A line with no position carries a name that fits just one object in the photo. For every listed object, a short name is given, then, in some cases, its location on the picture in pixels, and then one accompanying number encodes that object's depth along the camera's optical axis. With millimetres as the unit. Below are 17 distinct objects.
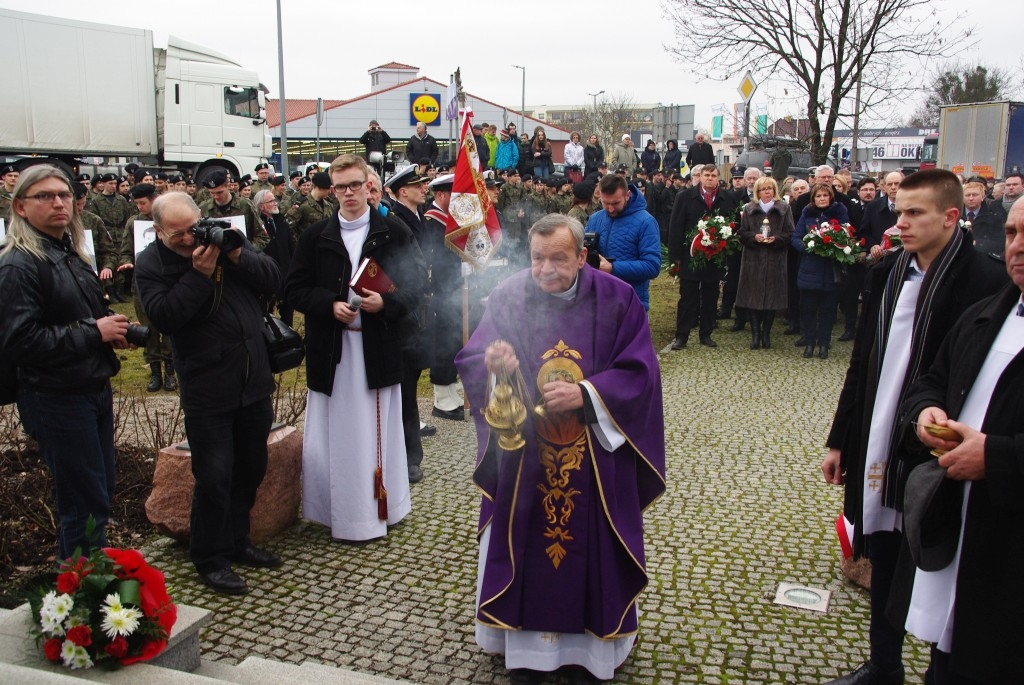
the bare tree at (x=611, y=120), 59250
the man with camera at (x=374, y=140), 17580
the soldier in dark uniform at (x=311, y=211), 11547
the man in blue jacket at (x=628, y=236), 7824
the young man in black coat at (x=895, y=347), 3320
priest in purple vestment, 3658
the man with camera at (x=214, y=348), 4398
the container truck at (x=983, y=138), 20131
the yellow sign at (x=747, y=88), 16719
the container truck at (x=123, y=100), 20703
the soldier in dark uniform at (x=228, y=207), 8939
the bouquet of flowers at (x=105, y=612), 3078
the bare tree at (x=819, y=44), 20234
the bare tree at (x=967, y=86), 40906
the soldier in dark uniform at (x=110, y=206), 14672
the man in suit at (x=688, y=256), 11289
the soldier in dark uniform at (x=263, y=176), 14992
